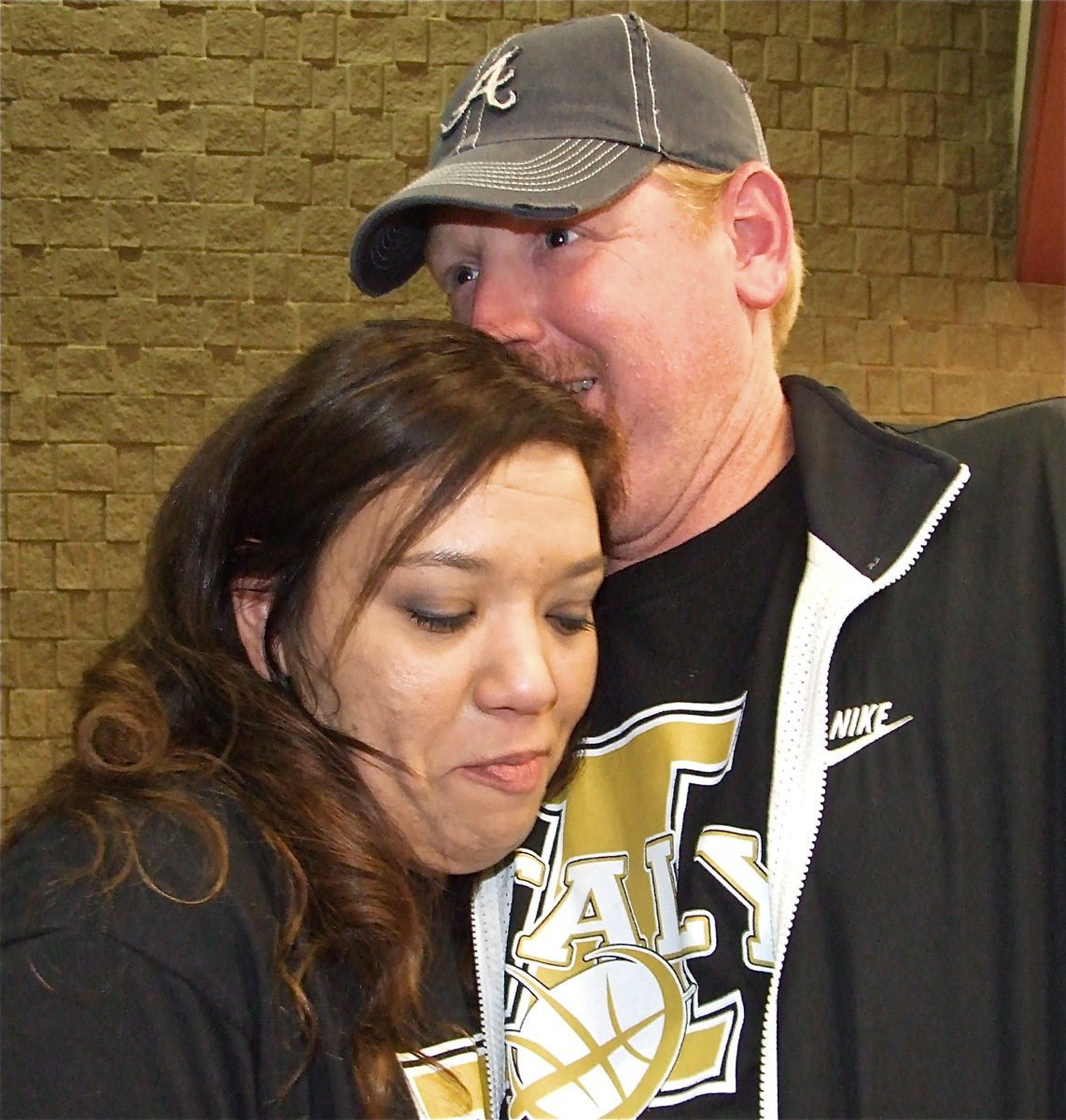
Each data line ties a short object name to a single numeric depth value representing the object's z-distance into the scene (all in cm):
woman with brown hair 88
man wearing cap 101
